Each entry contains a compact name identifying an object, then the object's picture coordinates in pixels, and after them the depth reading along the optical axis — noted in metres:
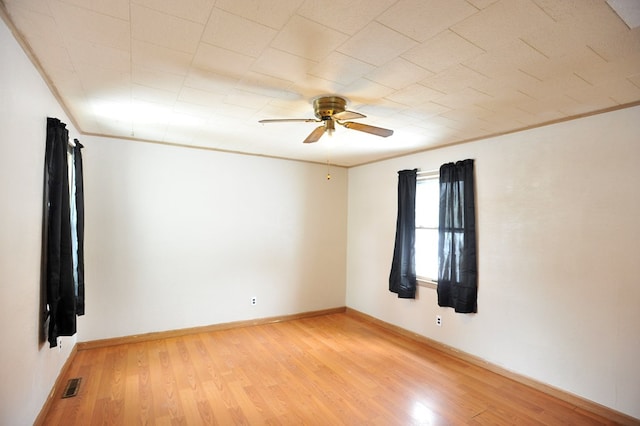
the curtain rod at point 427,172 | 4.04
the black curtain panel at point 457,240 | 3.51
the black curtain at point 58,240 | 2.27
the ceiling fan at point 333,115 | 2.41
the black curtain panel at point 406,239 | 4.22
